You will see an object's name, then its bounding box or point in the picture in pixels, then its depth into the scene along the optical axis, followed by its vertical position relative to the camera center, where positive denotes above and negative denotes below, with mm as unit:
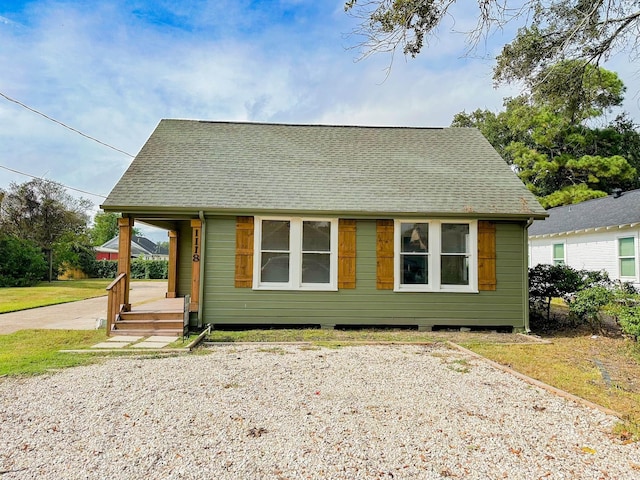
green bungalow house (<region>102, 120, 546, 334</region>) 7891 +367
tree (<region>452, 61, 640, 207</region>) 22312 +6958
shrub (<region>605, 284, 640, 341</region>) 6109 -667
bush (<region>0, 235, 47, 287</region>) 19609 -11
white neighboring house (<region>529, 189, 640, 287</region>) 11898 +1181
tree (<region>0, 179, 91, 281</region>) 22328 +2867
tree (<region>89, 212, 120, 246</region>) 55906 +5597
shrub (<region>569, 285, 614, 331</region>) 7445 -607
